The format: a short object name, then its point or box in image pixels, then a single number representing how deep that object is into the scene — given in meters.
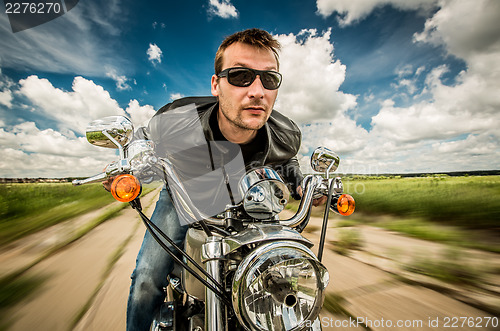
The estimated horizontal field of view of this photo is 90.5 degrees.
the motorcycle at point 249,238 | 0.81
